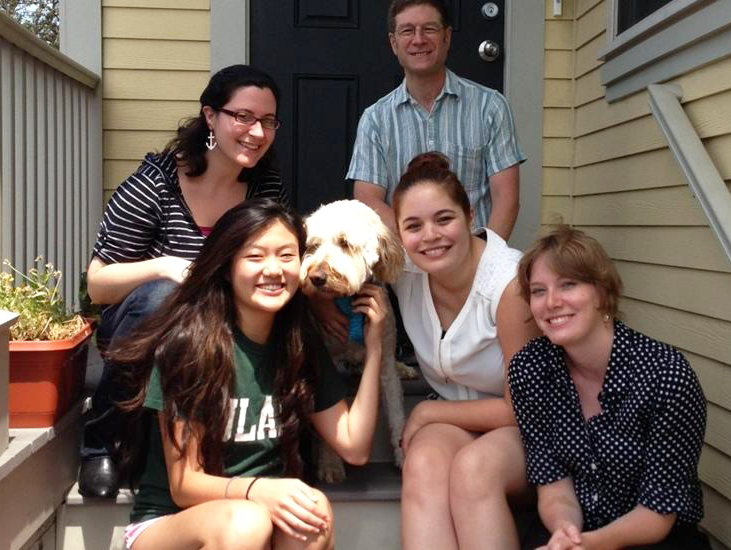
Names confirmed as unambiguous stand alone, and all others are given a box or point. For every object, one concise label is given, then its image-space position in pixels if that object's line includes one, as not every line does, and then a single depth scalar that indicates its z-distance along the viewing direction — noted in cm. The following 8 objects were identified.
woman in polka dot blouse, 215
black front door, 462
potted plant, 255
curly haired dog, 258
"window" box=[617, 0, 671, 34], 343
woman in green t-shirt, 219
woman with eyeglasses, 270
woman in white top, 233
